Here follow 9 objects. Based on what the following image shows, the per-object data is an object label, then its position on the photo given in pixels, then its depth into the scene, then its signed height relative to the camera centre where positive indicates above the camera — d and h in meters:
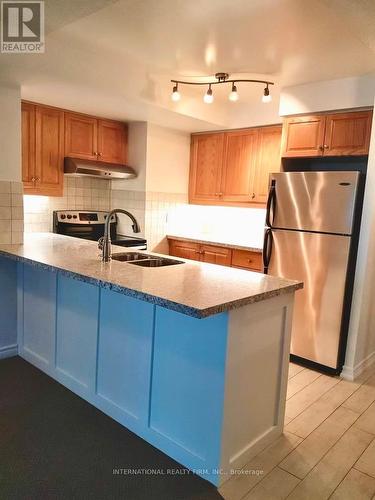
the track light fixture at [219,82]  3.05 +1.02
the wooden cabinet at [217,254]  3.76 -0.59
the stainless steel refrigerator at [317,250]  2.86 -0.36
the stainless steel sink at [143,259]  2.59 -0.45
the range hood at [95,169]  3.78 +0.25
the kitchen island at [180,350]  1.72 -0.82
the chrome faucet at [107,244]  2.38 -0.32
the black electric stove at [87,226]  4.06 -0.39
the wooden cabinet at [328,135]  2.89 +0.59
